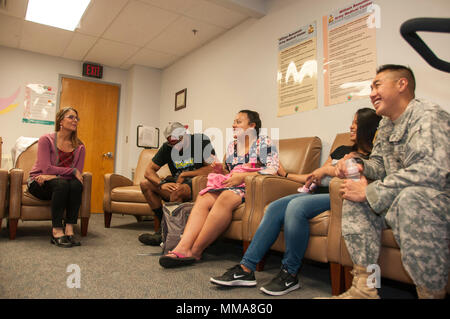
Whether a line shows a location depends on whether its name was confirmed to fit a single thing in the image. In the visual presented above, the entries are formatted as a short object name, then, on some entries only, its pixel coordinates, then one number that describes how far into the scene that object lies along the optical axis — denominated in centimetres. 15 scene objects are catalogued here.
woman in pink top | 253
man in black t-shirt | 269
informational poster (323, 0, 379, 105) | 230
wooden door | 489
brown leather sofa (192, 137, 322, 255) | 195
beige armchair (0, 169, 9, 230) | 260
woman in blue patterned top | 199
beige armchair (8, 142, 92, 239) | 262
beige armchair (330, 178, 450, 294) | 133
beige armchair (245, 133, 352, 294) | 152
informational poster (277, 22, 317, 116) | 274
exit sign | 493
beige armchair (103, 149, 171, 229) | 337
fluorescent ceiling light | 333
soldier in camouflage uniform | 112
